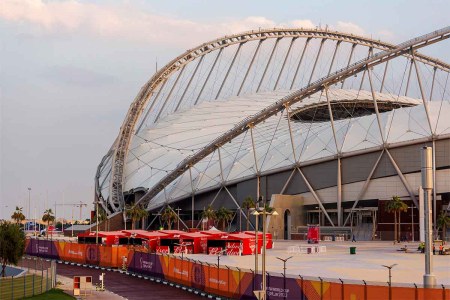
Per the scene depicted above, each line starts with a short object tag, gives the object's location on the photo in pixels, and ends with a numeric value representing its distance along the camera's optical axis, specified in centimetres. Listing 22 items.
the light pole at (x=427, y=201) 3950
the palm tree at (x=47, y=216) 18700
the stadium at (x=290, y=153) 11250
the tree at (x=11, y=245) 6462
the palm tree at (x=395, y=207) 10806
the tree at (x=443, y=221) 10594
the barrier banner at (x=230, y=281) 3347
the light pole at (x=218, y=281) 4525
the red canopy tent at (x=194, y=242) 8519
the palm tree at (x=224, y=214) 12381
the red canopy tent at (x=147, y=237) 8606
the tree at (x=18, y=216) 17450
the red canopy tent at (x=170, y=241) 8642
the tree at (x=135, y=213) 12988
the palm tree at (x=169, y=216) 12988
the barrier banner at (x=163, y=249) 8475
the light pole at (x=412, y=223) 11511
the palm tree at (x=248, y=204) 12038
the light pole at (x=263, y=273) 3416
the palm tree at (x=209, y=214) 12312
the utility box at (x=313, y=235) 10431
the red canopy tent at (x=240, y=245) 8306
